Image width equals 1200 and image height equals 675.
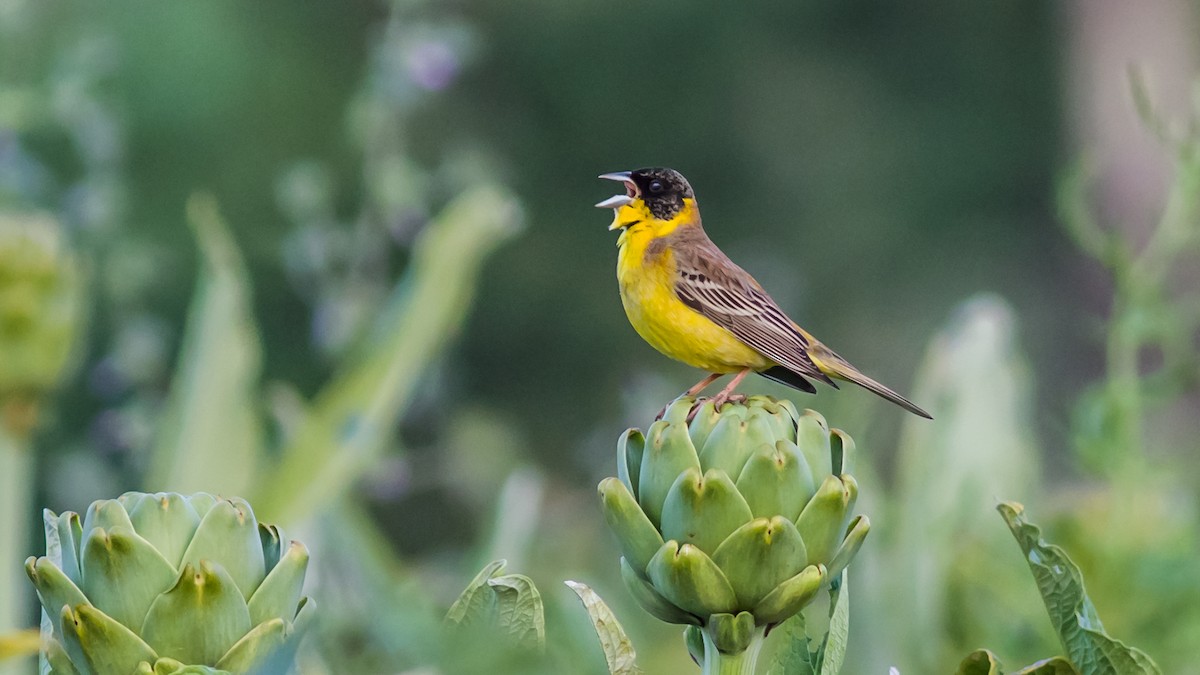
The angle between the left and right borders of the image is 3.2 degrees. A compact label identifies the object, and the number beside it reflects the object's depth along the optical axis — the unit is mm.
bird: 7072
